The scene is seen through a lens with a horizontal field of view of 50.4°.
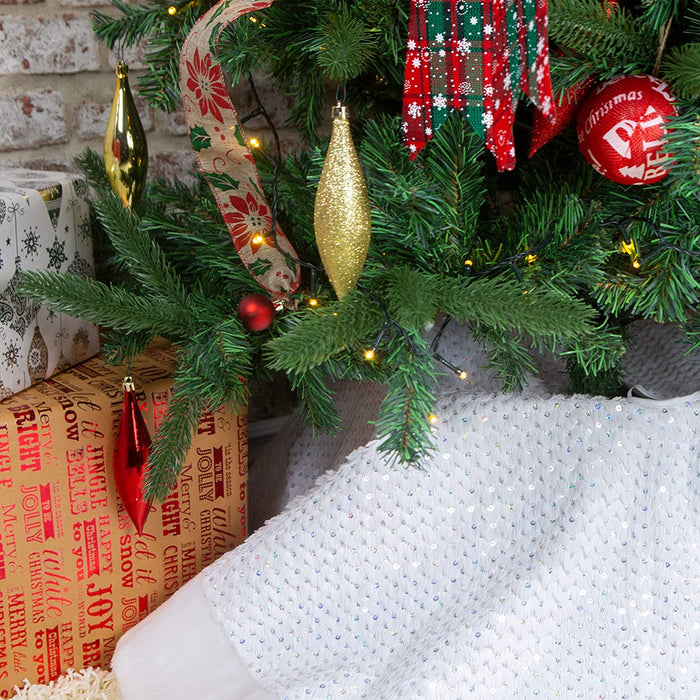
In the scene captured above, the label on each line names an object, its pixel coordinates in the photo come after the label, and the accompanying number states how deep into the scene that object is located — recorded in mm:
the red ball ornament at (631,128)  535
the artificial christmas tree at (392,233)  546
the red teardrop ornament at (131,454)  679
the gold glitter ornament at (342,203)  544
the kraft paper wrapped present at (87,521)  671
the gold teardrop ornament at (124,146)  749
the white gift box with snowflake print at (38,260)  669
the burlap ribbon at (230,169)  602
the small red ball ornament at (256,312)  641
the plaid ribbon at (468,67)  528
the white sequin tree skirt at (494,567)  589
